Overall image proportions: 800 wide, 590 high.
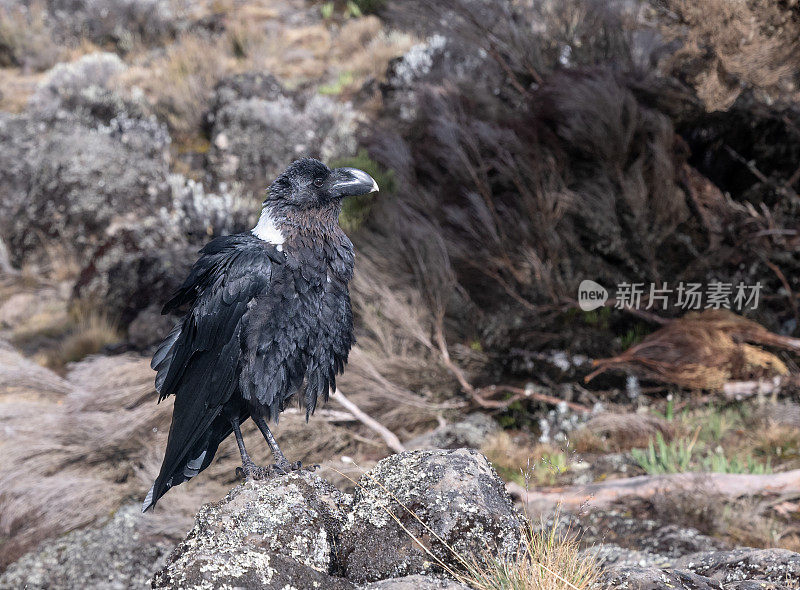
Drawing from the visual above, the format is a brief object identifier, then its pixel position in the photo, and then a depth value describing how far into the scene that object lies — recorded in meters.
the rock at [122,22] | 12.16
